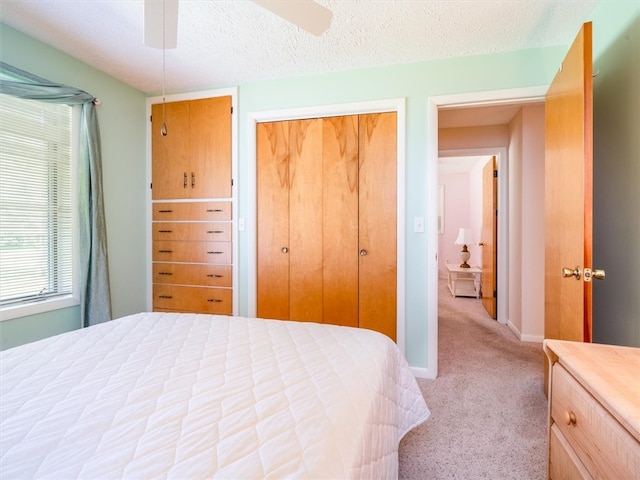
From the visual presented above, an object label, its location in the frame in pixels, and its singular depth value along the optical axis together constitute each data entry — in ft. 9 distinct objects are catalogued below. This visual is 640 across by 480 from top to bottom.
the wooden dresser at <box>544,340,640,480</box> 2.24
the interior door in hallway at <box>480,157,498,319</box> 12.71
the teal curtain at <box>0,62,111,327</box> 7.72
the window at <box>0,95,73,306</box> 6.46
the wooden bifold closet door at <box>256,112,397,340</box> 8.06
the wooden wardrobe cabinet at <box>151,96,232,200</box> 9.07
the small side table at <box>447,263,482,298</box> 16.88
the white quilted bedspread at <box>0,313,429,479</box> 2.11
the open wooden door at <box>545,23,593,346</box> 4.65
